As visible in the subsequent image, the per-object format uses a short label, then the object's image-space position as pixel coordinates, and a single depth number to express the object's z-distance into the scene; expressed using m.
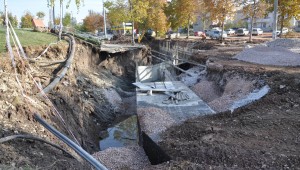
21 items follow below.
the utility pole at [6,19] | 7.48
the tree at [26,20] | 42.65
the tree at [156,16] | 35.50
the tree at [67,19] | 61.09
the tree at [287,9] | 24.38
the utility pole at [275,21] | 22.23
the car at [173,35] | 47.58
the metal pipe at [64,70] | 10.08
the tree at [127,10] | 28.33
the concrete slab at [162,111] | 9.55
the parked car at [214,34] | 43.11
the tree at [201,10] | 36.44
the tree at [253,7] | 29.34
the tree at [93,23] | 63.19
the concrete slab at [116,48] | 22.58
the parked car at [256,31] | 48.33
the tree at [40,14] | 53.37
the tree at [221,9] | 29.58
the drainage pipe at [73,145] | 5.29
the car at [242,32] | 49.08
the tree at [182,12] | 37.75
